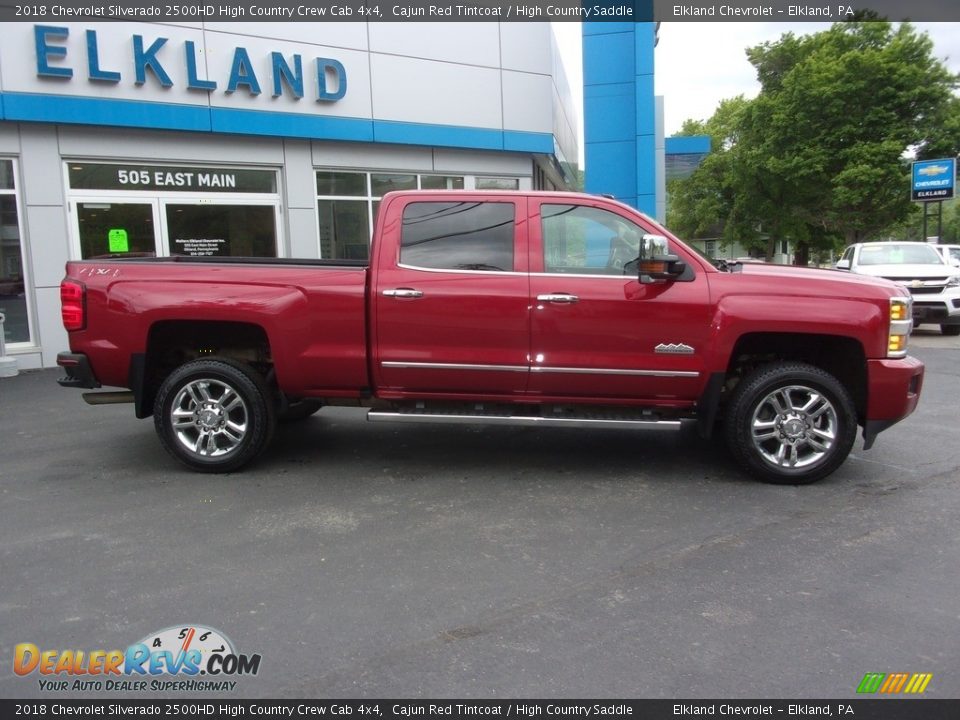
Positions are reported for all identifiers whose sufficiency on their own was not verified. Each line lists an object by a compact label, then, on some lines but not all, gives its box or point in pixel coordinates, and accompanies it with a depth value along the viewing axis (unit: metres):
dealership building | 10.36
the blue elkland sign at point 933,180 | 25.38
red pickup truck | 5.04
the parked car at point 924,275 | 13.54
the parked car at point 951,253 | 16.34
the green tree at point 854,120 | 30.81
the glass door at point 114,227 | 10.83
